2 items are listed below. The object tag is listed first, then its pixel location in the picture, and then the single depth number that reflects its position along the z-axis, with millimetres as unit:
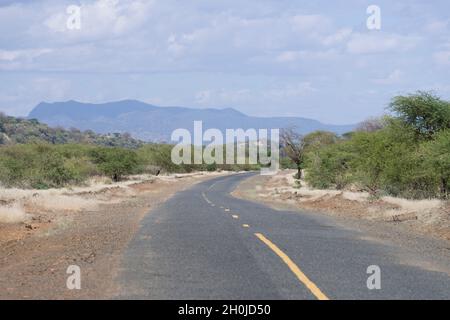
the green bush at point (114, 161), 66812
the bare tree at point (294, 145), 66688
